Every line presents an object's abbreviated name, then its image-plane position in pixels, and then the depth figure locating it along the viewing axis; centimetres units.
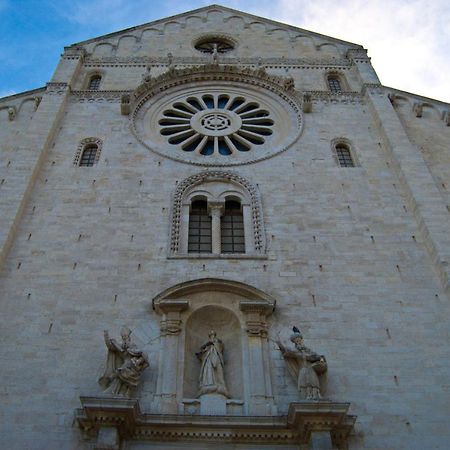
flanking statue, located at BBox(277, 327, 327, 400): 1110
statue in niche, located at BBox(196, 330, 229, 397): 1154
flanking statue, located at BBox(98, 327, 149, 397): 1111
